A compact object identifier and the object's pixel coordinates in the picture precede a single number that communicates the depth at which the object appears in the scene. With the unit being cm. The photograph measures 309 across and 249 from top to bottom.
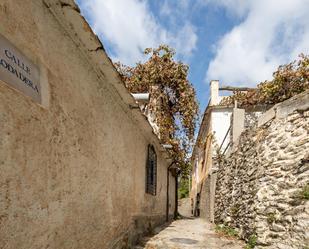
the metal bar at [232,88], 1350
